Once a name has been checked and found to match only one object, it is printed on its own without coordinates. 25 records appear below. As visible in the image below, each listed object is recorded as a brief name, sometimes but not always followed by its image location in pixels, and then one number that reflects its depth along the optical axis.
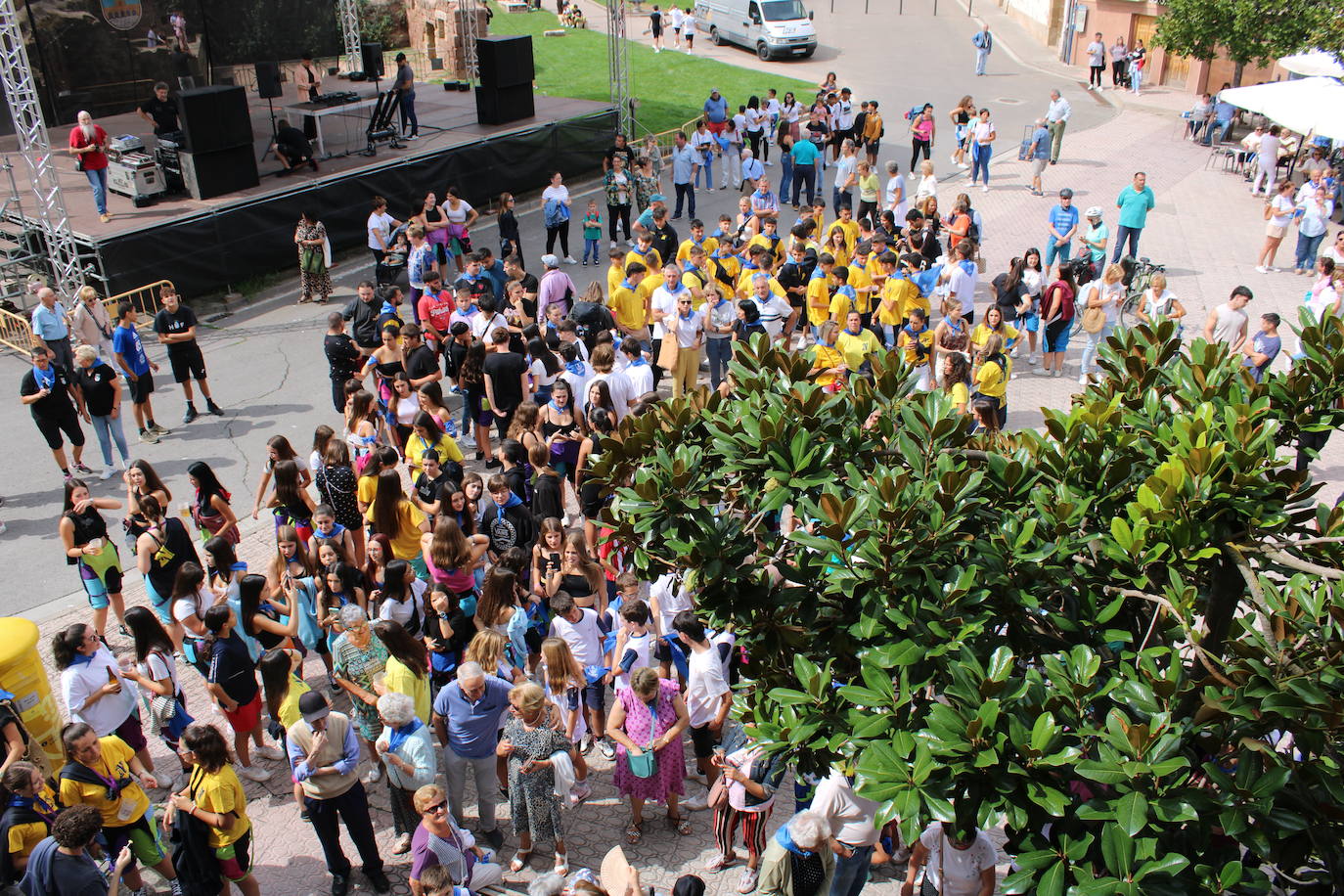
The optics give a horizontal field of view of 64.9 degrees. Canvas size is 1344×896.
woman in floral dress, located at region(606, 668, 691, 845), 6.30
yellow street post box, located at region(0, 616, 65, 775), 6.61
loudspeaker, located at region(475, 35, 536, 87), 20.67
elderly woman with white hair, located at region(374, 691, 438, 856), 5.97
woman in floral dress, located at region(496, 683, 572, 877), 6.07
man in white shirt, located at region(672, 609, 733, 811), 6.33
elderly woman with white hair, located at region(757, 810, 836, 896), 5.34
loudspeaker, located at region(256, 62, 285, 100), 22.67
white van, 32.03
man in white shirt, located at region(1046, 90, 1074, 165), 20.68
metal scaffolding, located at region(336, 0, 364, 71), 25.34
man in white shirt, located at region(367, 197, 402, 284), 14.56
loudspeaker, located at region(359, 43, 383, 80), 25.28
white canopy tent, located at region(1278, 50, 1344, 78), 16.98
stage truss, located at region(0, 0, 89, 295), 13.13
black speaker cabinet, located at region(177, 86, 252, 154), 16.44
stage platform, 14.90
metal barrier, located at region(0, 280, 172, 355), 13.89
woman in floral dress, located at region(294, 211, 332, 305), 15.09
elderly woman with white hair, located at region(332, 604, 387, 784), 6.61
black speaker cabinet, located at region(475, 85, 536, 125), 21.30
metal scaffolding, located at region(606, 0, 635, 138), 20.16
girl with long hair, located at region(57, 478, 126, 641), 7.93
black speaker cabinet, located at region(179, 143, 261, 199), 16.80
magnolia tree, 3.03
